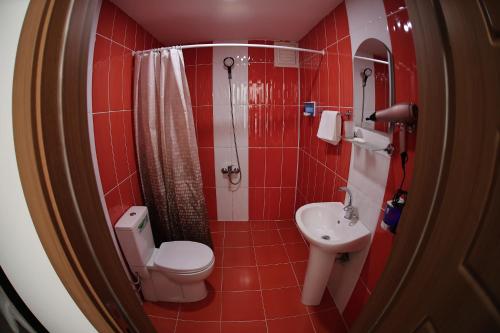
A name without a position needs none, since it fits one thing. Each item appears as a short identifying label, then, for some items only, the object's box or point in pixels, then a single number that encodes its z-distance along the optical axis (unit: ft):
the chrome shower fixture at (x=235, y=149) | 7.19
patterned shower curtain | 5.41
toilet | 4.60
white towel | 4.89
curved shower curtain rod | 5.33
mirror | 3.44
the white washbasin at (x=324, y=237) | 3.87
